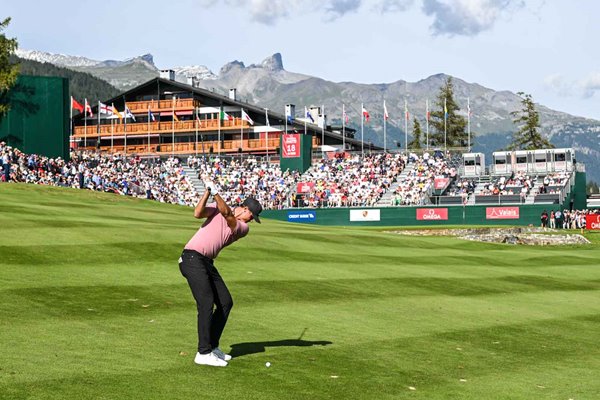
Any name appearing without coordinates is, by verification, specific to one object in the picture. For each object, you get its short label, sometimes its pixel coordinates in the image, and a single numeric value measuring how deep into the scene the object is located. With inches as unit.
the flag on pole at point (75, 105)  3531.0
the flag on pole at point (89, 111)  4031.0
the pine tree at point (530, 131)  5447.8
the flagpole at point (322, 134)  4320.9
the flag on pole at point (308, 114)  4112.9
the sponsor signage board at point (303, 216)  3061.0
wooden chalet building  4362.7
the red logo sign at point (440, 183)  3041.3
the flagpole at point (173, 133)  4305.6
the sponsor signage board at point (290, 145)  3457.2
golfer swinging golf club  470.6
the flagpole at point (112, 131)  4244.6
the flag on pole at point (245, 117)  3826.3
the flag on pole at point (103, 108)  3707.2
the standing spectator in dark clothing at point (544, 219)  2748.5
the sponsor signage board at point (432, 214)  2940.5
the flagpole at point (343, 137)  4269.2
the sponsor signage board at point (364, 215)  3014.3
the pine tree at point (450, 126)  6171.3
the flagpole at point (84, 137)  4331.9
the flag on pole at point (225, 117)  4007.4
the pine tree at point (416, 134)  6210.6
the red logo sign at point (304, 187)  3221.0
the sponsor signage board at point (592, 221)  2807.6
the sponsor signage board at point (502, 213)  2866.6
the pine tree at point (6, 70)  2733.8
